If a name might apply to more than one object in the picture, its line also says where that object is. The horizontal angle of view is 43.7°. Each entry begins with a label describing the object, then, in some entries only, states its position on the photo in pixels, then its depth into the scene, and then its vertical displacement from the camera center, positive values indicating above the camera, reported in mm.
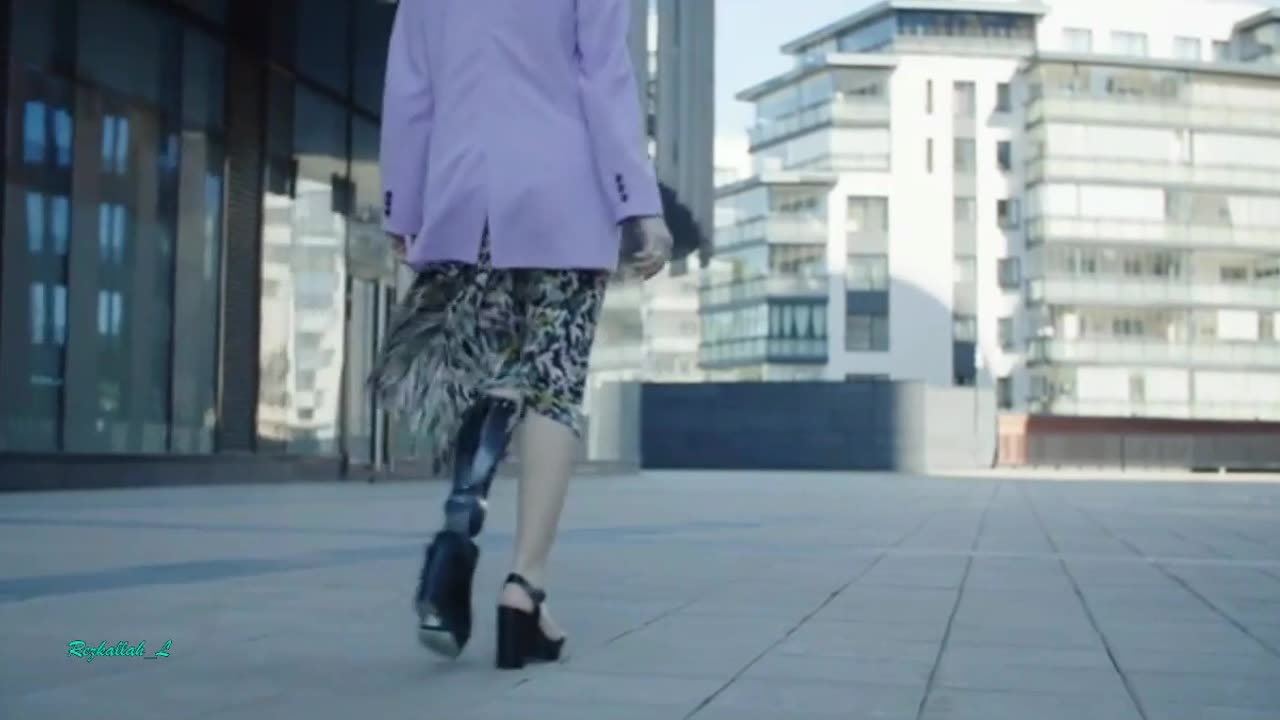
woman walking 3387 +394
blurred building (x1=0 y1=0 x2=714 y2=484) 12930 +1789
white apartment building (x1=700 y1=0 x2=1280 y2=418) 70875 +9887
